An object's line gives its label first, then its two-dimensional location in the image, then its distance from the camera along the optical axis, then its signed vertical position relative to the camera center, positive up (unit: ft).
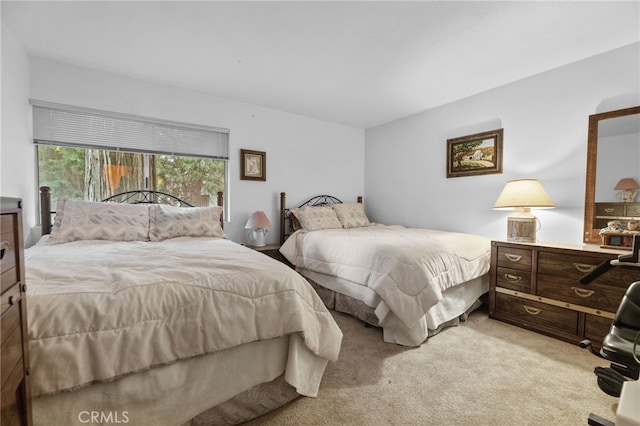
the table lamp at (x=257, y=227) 10.49 -1.00
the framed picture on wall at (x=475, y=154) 9.80 +1.87
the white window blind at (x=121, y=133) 8.05 +2.24
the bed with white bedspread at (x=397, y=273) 6.48 -1.94
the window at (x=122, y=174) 8.43 +0.90
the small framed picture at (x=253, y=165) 11.17 +1.51
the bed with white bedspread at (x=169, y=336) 3.04 -1.76
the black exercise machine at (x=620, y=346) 3.62 -1.94
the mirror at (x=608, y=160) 7.27 +1.24
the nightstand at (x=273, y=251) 10.27 -1.90
